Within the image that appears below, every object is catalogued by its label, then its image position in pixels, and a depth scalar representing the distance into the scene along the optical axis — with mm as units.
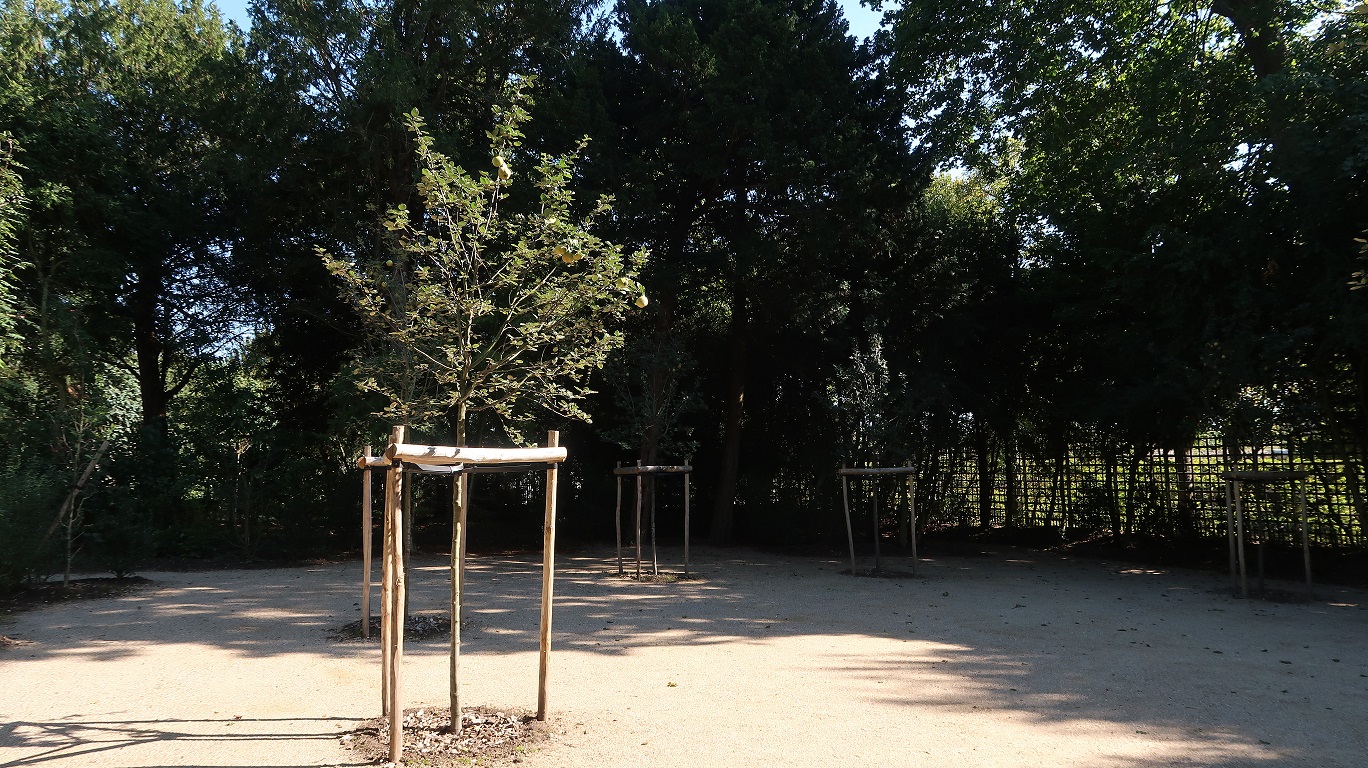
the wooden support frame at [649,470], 9586
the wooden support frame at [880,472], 10094
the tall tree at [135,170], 11750
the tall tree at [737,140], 11258
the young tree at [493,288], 4875
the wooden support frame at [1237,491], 8459
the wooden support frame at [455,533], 3627
